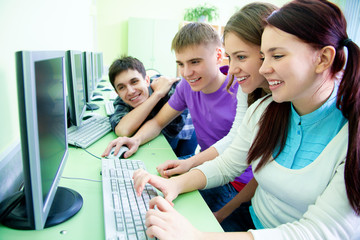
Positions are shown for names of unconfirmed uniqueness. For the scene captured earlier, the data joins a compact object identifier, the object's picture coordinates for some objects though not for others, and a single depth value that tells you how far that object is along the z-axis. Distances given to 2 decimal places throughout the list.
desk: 0.56
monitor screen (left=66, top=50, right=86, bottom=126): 1.03
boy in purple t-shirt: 1.18
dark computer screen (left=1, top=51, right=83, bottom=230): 0.41
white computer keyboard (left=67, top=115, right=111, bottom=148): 1.10
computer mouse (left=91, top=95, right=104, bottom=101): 2.19
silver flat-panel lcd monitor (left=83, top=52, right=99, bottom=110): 1.55
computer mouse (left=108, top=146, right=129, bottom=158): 1.00
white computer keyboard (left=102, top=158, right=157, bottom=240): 0.56
